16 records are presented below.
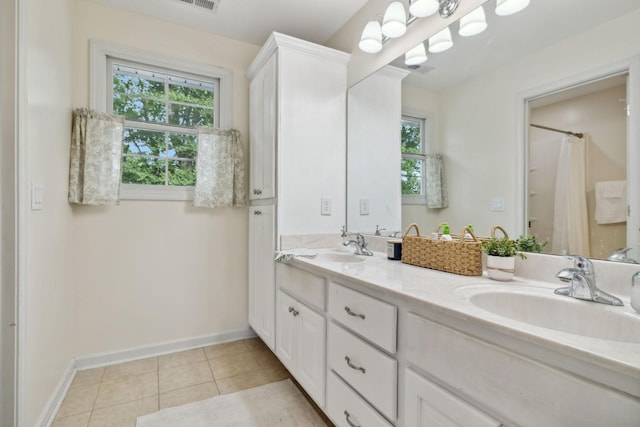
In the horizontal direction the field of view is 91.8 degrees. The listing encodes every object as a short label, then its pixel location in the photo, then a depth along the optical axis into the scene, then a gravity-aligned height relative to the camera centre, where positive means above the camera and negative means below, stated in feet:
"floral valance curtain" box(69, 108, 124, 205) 6.55 +1.14
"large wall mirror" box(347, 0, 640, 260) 3.29 +1.34
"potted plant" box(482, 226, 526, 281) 3.92 -0.56
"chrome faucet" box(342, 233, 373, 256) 6.37 -0.67
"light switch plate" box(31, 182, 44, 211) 4.56 +0.22
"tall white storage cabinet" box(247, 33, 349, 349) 6.73 +1.46
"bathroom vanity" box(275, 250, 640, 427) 2.00 -1.18
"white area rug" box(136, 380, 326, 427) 5.23 -3.55
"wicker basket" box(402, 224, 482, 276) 4.21 -0.60
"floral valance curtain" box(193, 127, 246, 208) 7.76 +1.10
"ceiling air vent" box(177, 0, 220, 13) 6.93 +4.72
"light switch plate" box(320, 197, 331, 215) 7.18 +0.16
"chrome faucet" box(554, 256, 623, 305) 2.94 -0.69
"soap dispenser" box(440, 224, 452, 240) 4.88 -0.32
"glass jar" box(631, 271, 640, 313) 2.60 -0.66
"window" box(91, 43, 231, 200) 7.35 +2.60
